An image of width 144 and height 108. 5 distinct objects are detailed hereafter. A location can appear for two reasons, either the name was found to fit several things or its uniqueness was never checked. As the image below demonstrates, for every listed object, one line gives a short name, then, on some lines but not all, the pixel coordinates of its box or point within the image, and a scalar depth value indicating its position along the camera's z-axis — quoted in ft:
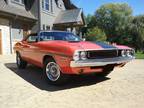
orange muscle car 10.19
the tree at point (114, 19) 85.60
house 30.30
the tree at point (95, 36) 56.58
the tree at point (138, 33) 71.89
